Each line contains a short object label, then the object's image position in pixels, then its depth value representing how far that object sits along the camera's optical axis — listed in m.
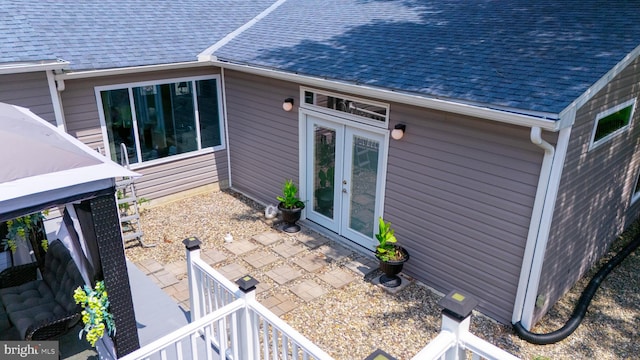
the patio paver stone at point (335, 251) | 6.77
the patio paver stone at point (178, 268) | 6.29
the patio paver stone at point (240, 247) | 6.91
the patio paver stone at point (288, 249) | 6.84
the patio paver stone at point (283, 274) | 6.17
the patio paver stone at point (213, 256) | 6.62
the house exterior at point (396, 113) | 4.97
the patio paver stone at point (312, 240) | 7.12
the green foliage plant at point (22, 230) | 4.93
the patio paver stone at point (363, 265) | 6.37
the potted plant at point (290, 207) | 7.48
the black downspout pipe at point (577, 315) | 5.05
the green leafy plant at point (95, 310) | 3.65
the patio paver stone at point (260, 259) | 6.55
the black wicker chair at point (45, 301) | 4.08
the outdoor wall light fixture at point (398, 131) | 5.82
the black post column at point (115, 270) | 3.36
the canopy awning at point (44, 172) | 3.01
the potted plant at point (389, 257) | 5.97
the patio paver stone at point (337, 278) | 6.07
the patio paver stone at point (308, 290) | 5.80
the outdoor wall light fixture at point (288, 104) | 7.36
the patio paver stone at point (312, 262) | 6.48
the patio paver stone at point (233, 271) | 6.26
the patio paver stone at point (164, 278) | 6.07
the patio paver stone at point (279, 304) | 5.53
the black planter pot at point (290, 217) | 7.48
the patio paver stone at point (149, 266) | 6.36
